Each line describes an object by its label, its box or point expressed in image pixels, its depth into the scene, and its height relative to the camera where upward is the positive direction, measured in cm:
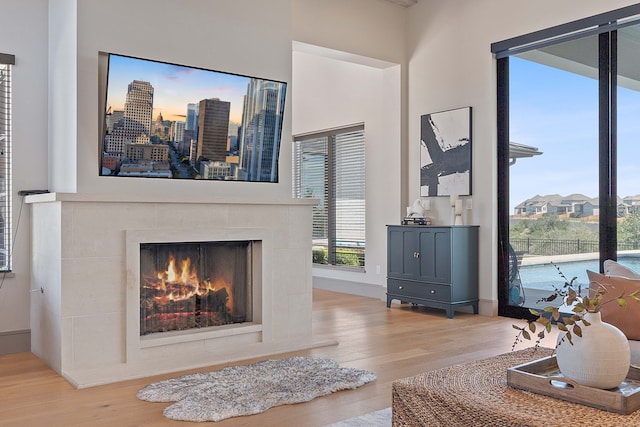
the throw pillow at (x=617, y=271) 313 -29
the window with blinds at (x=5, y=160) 425 +46
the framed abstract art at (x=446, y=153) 600 +73
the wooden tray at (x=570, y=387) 179 -57
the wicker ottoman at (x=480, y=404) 173 -61
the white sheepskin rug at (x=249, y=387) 289 -96
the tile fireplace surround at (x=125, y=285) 360 -44
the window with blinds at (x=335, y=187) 749 +46
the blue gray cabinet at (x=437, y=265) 571 -47
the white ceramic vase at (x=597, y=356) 186 -45
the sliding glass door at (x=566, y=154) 486 +60
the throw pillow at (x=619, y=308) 278 -44
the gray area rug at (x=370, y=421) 270 -97
